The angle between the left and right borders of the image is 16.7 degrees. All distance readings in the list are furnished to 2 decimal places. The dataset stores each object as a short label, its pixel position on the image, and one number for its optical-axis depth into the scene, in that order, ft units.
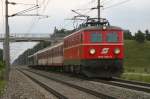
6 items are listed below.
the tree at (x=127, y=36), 505.25
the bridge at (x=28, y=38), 335.86
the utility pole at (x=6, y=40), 121.34
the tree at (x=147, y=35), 525.43
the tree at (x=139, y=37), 448.24
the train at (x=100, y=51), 100.89
